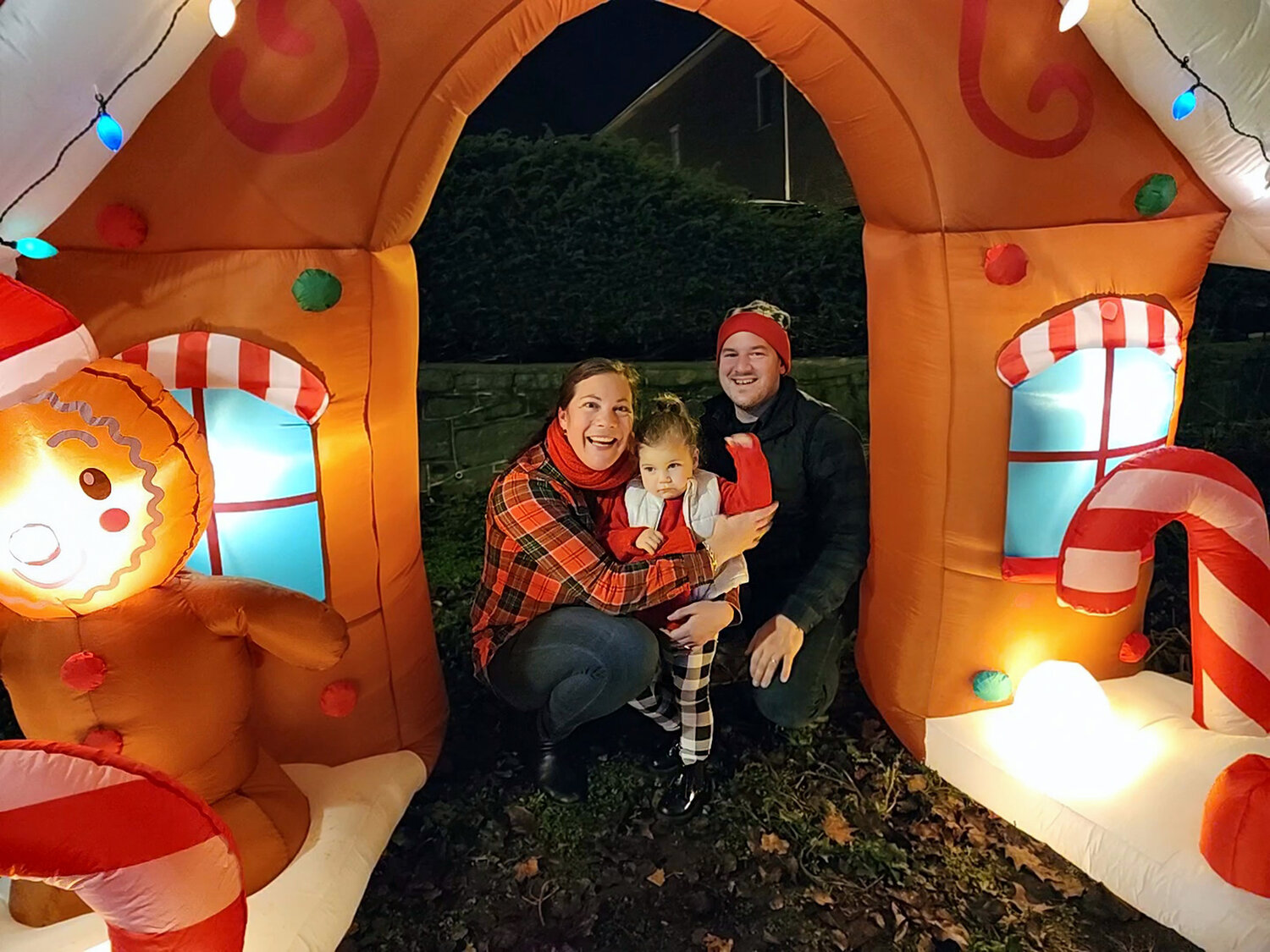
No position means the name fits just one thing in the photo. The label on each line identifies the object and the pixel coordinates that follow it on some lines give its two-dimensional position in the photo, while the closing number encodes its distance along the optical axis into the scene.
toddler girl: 2.60
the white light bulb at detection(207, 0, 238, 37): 1.97
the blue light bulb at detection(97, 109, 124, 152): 1.96
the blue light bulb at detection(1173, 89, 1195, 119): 2.46
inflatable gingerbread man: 1.77
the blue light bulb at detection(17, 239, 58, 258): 1.99
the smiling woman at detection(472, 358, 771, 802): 2.58
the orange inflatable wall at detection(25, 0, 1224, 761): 2.25
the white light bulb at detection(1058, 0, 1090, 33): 2.35
